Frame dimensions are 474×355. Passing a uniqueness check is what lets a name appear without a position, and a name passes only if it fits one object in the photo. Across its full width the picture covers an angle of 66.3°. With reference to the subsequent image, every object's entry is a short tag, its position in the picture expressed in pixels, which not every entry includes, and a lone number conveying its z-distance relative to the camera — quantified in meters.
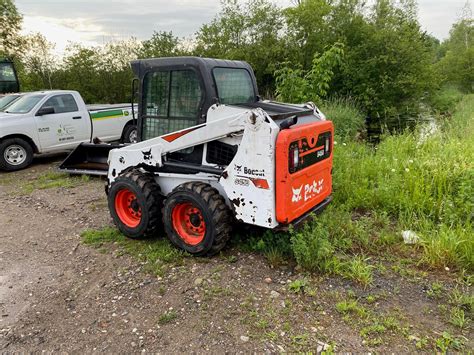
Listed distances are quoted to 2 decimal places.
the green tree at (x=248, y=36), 18.59
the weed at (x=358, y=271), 3.34
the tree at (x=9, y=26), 21.20
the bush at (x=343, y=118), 9.49
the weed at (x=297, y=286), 3.27
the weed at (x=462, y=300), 2.96
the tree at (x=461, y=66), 27.97
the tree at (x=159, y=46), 19.33
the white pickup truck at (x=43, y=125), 7.97
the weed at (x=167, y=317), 2.96
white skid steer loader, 3.38
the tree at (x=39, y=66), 19.02
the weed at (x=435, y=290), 3.14
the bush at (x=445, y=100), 18.25
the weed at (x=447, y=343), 2.56
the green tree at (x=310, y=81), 7.89
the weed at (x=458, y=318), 2.77
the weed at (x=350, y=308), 2.94
